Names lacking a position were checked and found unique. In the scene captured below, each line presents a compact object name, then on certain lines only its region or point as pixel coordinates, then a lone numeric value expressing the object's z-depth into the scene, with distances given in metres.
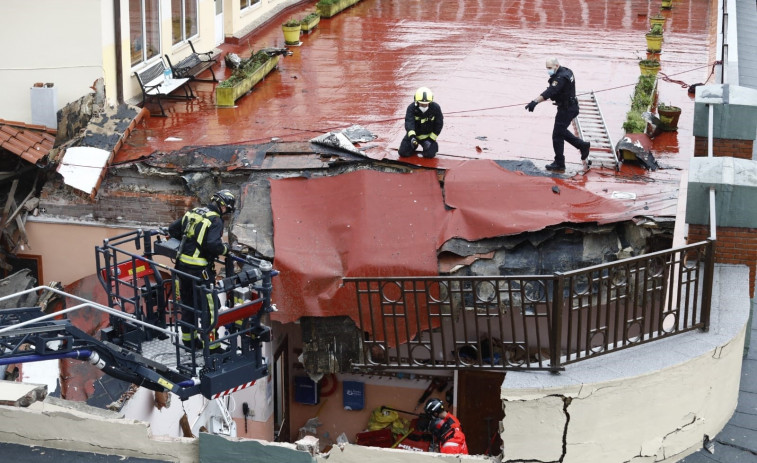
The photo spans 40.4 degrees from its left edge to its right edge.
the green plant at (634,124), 15.94
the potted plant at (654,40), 21.00
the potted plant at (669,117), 16.38
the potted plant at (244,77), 17.56
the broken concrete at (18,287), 13.84
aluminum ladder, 14.87
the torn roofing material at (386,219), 12.79
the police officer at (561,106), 13.68
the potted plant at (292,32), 21.72
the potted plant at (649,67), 18.34
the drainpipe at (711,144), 9.46
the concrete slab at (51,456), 8.23
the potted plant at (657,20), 23.35
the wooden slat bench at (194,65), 18.20
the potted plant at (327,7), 24.53
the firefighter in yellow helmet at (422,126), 14.34
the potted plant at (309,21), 23.00
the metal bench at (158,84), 16.89
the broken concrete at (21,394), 8.40
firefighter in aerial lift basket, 10.52
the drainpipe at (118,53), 15.83
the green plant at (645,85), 17.64
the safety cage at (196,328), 10.44
